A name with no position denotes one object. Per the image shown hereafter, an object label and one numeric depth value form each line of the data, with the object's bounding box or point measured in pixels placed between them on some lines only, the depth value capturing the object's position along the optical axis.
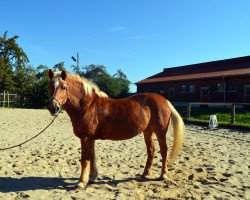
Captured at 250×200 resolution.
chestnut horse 4.89
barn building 27.25
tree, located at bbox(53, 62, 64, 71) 57.72
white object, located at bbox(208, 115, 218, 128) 15.03
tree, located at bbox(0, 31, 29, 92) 30.42
